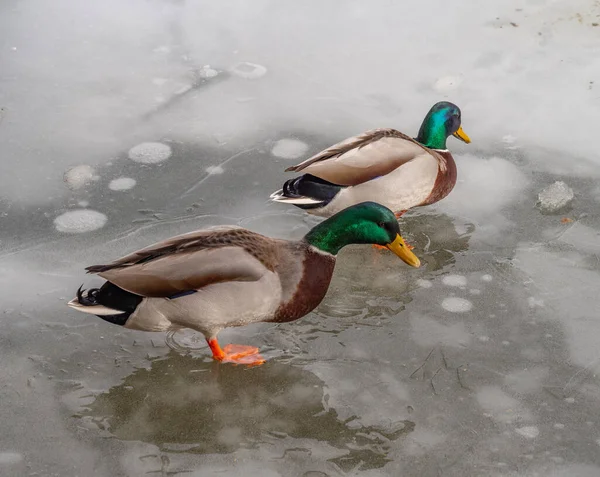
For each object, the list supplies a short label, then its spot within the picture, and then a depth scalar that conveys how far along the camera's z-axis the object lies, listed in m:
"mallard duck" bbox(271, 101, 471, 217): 4.27
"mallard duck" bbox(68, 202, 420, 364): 3.41
